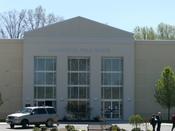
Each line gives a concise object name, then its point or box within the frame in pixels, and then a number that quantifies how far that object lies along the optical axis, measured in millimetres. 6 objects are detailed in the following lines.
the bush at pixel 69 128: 36584
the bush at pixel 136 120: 38275
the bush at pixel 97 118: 68925
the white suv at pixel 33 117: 49344
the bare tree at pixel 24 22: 102750
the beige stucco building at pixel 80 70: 71062
